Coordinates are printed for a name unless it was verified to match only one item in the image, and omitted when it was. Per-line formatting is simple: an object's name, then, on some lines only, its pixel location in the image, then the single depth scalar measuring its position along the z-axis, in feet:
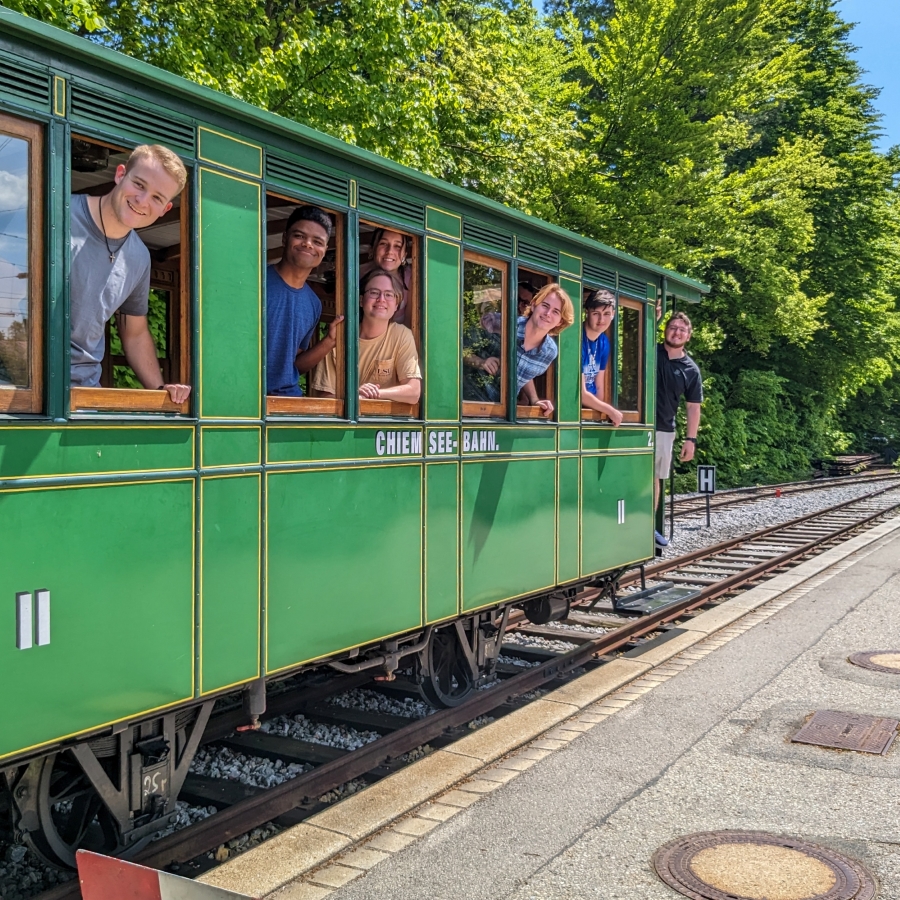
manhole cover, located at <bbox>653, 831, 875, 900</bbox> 12.76
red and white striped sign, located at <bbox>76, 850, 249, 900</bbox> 9.05
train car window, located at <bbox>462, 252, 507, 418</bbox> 19.54
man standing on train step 31.81
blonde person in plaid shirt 21.50
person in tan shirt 17.07
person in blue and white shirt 24.17
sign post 56.54
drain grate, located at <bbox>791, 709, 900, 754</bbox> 18.62
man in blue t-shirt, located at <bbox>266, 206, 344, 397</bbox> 15.33
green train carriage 11.00
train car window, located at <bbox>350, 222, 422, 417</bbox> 17.11
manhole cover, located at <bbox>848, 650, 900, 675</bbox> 24.31
